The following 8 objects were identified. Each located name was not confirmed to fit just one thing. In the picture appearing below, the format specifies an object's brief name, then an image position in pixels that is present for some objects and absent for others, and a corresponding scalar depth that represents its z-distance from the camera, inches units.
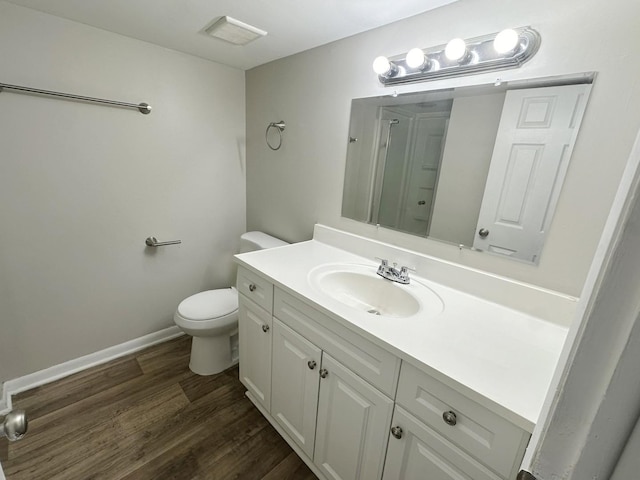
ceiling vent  53.0
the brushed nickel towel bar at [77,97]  52.6
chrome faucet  50.0
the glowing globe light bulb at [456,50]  41.7
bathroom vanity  28.1
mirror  38.3
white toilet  66.4
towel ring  74.4
